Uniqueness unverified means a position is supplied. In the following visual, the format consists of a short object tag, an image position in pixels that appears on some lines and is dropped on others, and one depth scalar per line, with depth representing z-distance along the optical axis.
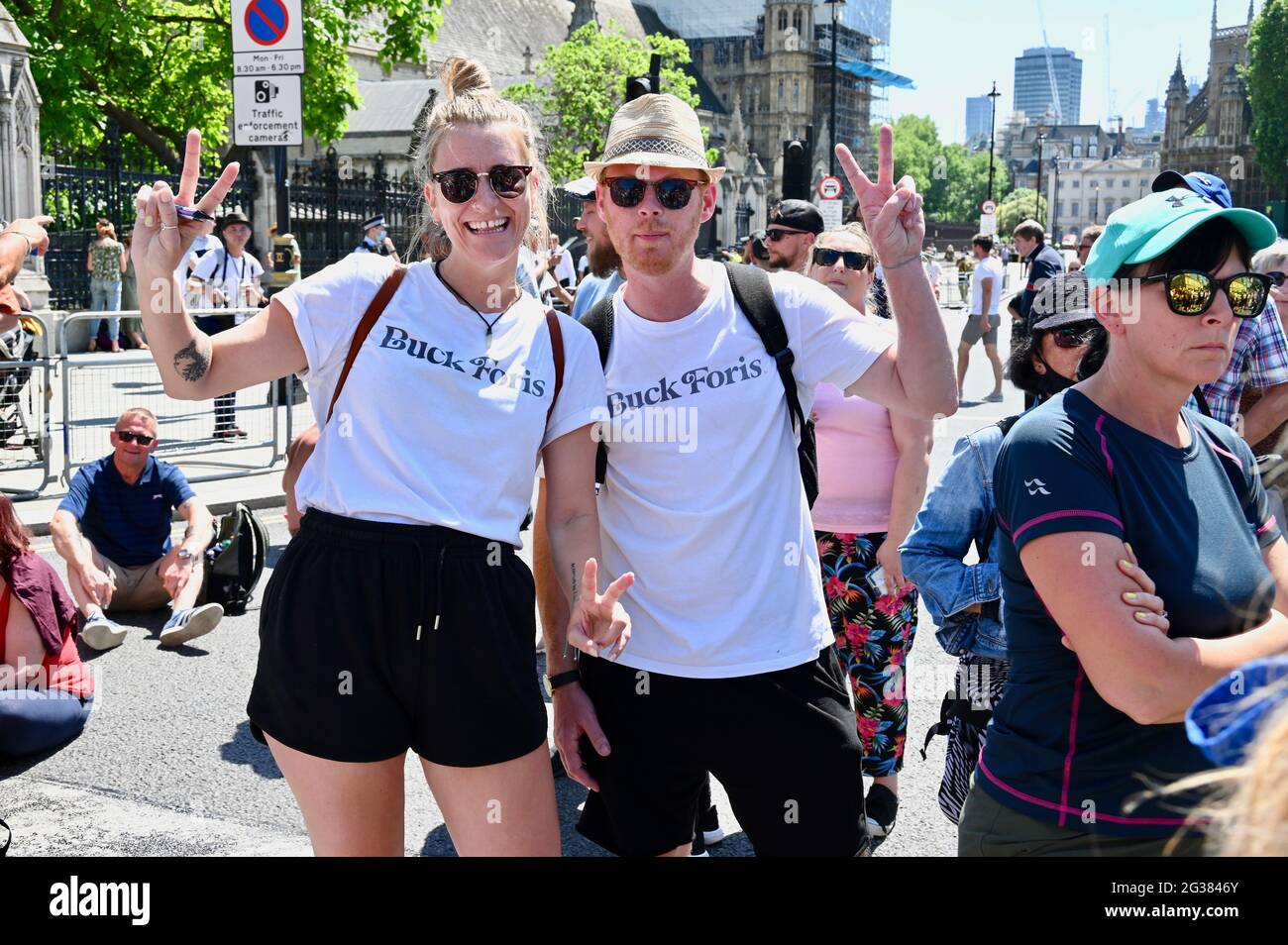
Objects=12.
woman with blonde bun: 2.65
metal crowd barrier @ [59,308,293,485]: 10.82
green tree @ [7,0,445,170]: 26.00
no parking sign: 10.34
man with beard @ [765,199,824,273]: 6.02
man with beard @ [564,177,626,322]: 5.73
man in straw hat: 2.96
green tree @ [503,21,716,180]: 58.47
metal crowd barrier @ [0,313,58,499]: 10.27
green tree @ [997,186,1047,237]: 131.62
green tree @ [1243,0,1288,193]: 88.75
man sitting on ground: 7.35
